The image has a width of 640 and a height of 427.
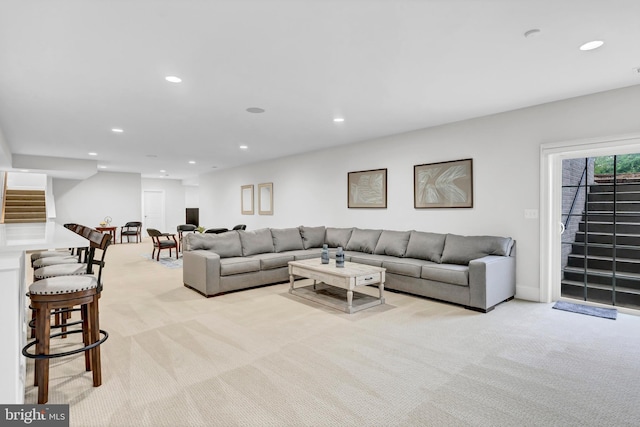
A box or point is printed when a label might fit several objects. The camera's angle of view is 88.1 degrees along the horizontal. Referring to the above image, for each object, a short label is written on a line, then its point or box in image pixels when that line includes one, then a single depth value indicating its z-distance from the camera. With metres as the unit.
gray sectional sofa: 3.93
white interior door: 13.41
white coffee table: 3.87
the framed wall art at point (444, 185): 4.81
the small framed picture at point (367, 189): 5.94
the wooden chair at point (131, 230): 10.69
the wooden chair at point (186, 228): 9.17
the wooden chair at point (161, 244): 7.31
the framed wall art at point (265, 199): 8.61
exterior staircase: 3.87
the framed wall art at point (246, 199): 9.36
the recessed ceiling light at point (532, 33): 2.40
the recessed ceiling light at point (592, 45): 2.57
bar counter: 1.66
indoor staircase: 8.63
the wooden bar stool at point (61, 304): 2.03
